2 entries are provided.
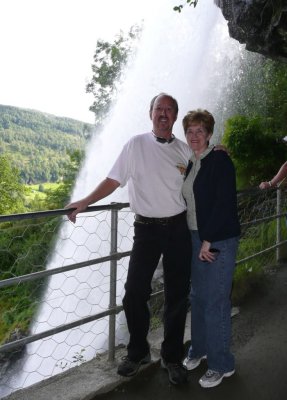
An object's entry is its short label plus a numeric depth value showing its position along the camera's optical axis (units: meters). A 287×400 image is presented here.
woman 2.42
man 2.55
